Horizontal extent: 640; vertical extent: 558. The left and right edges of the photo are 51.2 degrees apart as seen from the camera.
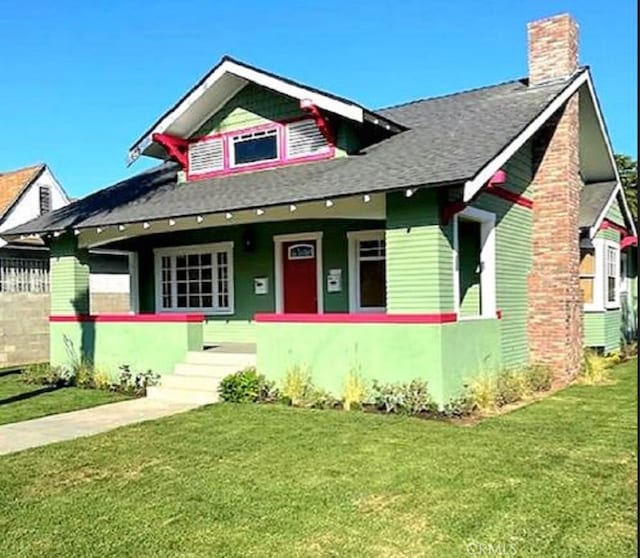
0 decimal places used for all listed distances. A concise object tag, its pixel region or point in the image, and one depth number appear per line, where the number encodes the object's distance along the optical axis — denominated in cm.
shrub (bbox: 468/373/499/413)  962
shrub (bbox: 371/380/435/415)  918
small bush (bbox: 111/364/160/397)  1196
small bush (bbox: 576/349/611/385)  1241
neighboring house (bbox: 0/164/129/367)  1819
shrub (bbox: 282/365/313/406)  996
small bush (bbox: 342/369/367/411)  955
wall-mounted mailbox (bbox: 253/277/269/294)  1448
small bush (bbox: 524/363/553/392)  1166
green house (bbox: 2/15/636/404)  973
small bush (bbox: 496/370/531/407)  1034
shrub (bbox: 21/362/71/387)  1328
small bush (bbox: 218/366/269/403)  1024
